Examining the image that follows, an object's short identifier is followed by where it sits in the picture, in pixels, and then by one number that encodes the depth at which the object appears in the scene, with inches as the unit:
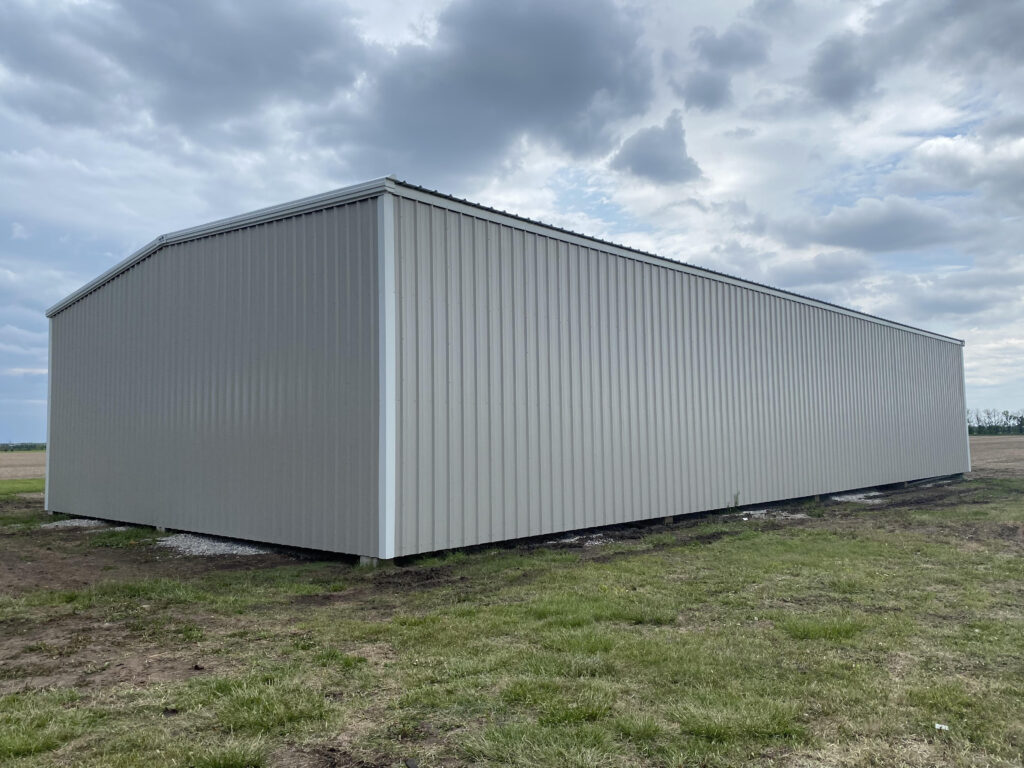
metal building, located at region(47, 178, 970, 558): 354.6
